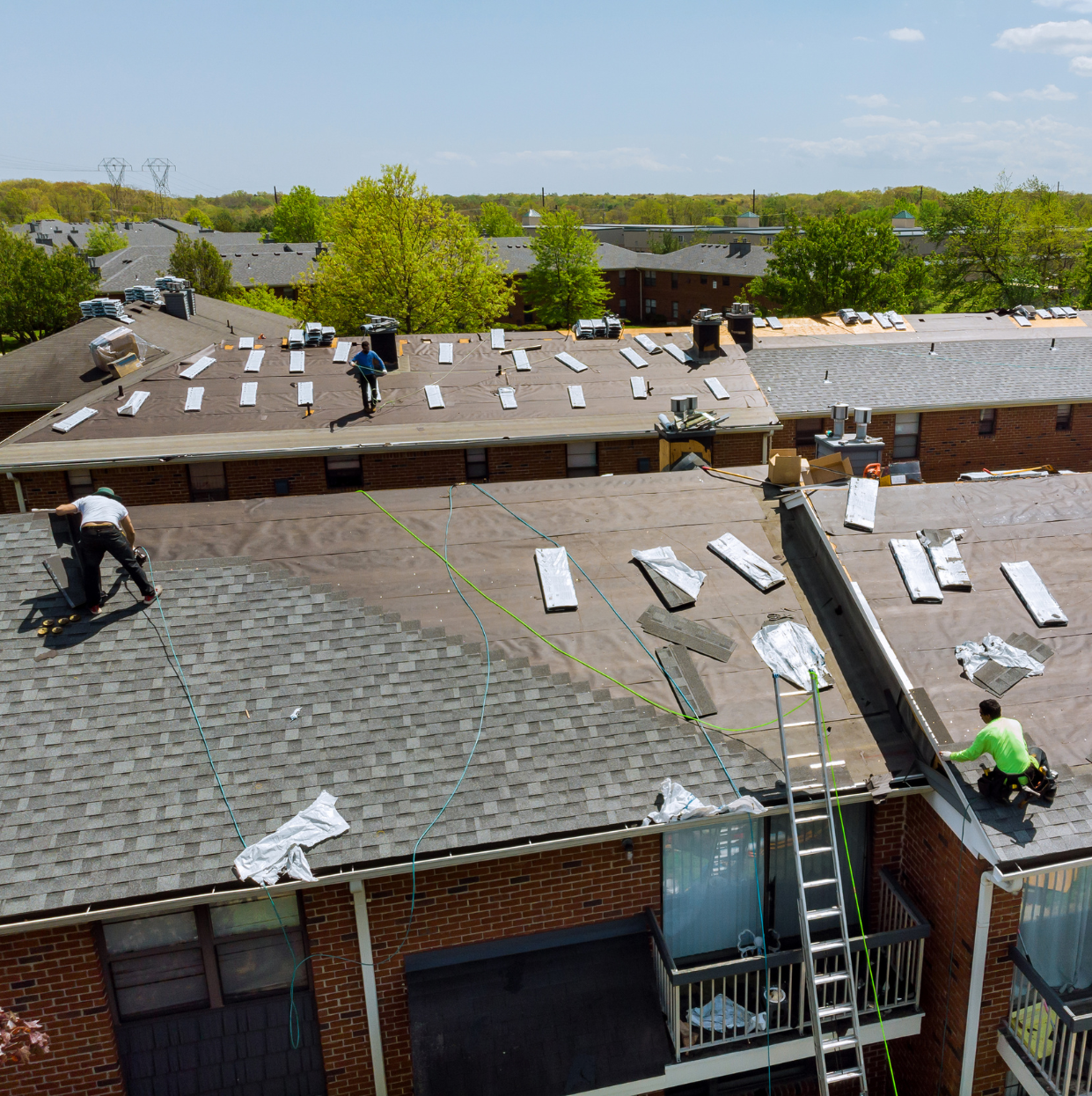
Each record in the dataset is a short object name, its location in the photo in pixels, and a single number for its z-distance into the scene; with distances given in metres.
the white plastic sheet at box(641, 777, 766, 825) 7.80
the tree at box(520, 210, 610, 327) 61.34
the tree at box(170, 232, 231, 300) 51.75
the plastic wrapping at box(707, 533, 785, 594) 10.59
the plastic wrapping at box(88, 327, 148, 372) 23.09
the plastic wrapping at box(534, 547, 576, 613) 10.13
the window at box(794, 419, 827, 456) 24.59
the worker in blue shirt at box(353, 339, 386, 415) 19.91
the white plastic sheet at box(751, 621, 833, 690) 9.43
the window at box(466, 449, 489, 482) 20.19
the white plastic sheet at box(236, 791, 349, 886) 7.19
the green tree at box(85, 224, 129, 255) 82.56
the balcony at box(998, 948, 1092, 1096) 7.61
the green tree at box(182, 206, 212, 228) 131.75
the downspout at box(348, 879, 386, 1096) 7.77
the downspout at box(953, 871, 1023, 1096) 7.71
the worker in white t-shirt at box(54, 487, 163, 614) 9.42
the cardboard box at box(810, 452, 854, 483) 13.55
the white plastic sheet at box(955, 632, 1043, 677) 9.05
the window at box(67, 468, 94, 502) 18.66
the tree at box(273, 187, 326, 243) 95.38
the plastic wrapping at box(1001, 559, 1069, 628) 9.63
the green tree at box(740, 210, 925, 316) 46.25
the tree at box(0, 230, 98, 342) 47.12
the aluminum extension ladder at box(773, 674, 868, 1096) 7.18
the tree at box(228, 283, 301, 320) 48.81
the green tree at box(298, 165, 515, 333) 35.75
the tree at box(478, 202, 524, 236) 104.75
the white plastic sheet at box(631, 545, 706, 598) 10.52
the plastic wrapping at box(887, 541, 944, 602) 9.86
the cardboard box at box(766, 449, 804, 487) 12.02
